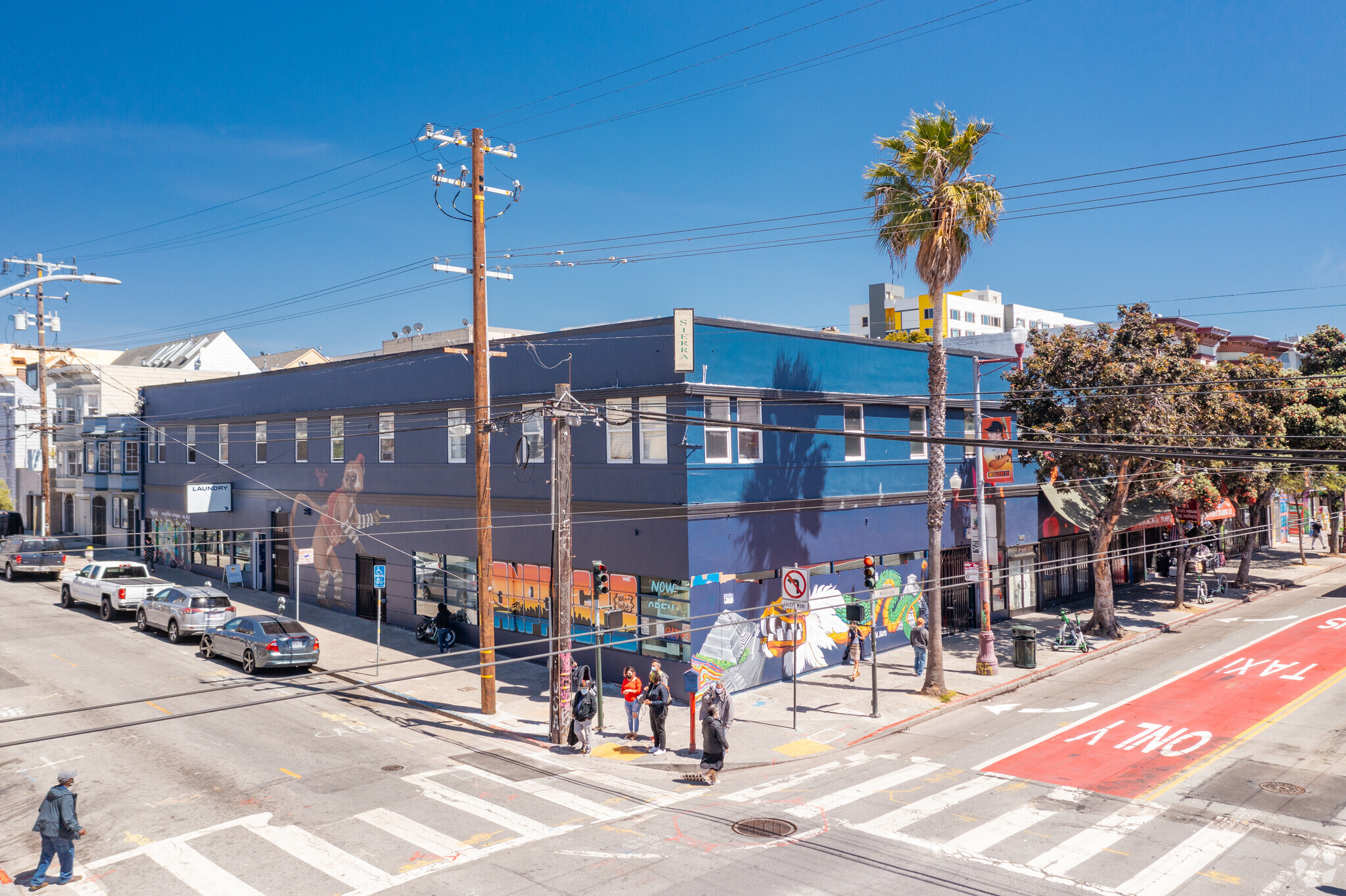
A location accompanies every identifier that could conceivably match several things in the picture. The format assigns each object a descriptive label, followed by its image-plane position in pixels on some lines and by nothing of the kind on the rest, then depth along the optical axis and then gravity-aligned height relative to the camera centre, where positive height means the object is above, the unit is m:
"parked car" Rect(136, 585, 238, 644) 26.88 -4.33
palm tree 21.58 +6.01
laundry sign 36.88 -1.22
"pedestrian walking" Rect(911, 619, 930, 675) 23.14 -4.79
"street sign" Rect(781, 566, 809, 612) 18.97 -2.68
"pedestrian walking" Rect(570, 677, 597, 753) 17.78 -5.03
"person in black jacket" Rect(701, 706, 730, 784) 15.63 -5.03
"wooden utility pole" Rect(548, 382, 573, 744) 18.36 -2.03
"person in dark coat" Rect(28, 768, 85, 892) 11.32 -4.57
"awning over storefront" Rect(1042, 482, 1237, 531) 32.38 -1.87
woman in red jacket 18.62 -4.93
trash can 24.48 -5.26
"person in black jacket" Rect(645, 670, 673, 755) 17.84 -4.99
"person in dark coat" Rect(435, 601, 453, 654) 26.02 -4.80
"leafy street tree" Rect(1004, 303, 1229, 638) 25.80 +1.73
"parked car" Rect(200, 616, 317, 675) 23.12 -4.64
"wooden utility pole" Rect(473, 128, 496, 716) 20.67 +1.63
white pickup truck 30.34 -4.07
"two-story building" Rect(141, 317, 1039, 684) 21.27 -0.69
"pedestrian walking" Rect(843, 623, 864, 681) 24.23 -5.11
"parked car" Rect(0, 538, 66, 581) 38.53 -3.74
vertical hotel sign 20.59 +2.84
